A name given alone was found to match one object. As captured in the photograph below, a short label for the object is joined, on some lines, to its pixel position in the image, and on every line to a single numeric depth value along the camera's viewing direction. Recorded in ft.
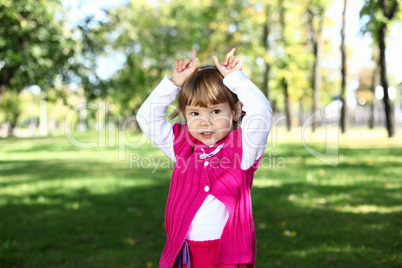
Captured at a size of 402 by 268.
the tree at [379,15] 32.09
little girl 7.14
